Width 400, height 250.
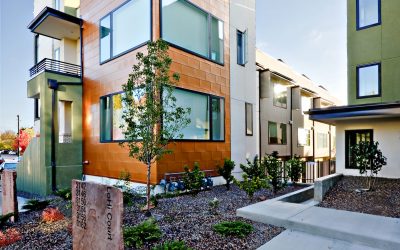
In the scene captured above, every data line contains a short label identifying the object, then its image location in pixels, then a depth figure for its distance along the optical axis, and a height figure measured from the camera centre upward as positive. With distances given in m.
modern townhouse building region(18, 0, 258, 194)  9.48 +1.96
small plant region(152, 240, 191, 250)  3.77 -1.81
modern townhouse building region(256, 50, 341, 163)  16.20 +1.02
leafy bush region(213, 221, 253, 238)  4.64 -1.92
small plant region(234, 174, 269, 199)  7.24 -1.67
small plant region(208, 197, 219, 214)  6.21 -1.99
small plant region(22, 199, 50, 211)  7.38 -2.27
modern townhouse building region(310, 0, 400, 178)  10.73 +2.05
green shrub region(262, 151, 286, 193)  8.44 -1.49
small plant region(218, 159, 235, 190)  9.75 -1.68
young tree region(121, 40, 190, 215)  6.26 +0.59
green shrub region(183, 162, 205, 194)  8.12 -1.70
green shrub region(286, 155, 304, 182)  10.07 -1.65
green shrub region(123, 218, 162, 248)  4.19 -1.86
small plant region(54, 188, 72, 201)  8.21 -2.22
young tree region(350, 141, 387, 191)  8.47 -1.04
